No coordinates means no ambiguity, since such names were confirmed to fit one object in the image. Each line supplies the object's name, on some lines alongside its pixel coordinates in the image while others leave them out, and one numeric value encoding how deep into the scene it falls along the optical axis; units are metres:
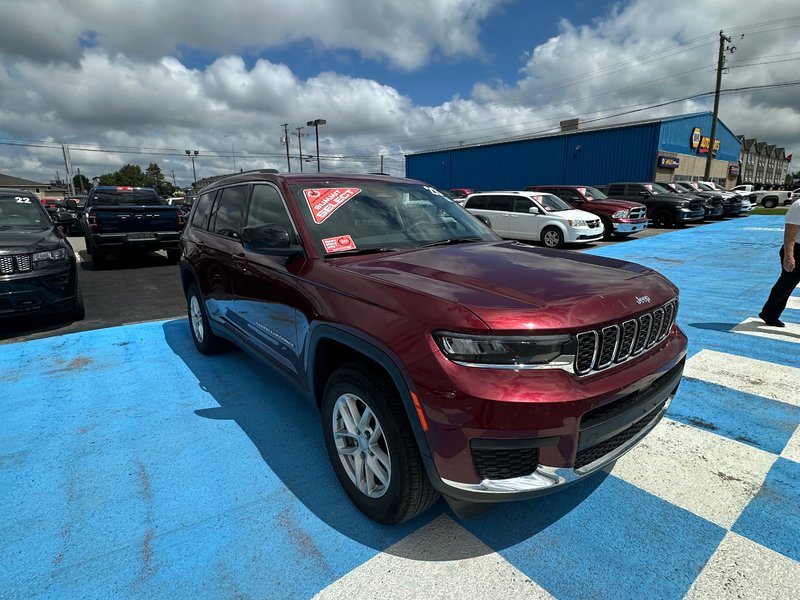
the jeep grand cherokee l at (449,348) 1.71
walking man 4.70
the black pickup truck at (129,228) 9.32
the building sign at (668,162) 29.83
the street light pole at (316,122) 43.60
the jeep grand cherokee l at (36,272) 4.80
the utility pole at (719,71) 31.38
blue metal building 30.11
